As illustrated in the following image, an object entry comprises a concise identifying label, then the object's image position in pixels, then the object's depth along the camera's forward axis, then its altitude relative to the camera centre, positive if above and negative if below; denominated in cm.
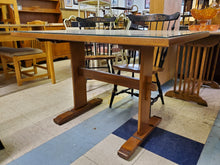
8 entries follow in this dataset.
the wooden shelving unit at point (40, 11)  373 +46
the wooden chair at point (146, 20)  155 +11
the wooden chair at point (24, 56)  235 -35
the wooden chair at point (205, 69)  171 -49
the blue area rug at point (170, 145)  109 -78
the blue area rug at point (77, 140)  108 -79
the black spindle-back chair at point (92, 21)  228 +14
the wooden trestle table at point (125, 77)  65 -34
